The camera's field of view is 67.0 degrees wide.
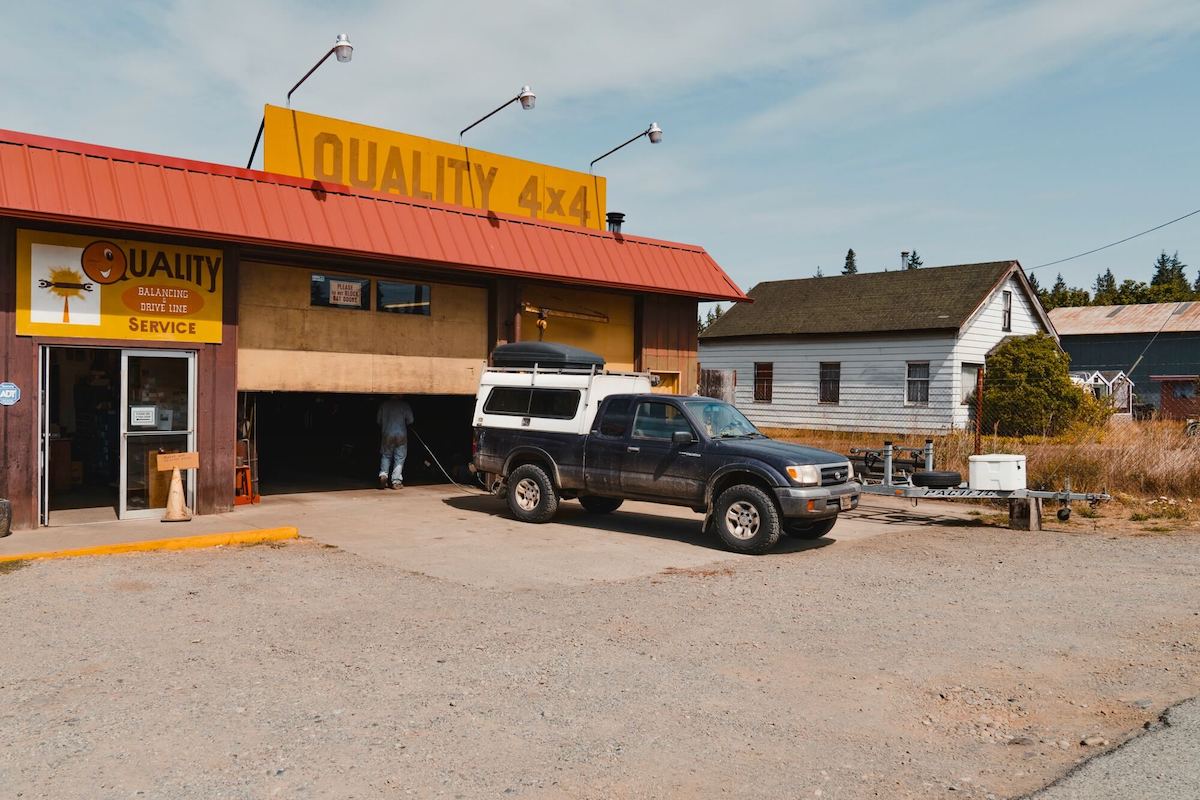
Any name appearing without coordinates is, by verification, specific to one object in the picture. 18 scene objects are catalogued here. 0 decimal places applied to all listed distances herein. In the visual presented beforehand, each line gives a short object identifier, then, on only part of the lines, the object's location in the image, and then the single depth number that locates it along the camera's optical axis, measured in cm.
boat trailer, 1272
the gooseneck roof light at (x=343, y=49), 1305
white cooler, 1295
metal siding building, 4372
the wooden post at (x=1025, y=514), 1272
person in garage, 1680
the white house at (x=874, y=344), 2833
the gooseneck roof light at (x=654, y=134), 1778
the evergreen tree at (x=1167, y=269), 12359
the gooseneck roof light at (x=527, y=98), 1556
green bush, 2625
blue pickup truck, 1079
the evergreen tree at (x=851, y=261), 10512
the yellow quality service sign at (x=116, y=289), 1171
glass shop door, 1246
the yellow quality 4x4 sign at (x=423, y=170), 1725
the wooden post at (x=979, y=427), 1584
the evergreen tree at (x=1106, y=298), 6515
